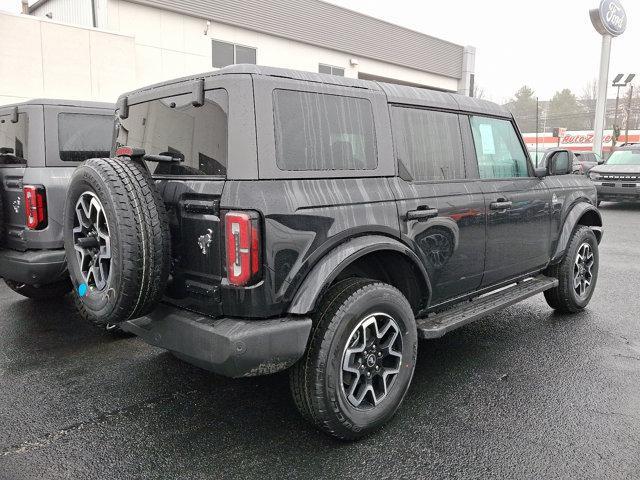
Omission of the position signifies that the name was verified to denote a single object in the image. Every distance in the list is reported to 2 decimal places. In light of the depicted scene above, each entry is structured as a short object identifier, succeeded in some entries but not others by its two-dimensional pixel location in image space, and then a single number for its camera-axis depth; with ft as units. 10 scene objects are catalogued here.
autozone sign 161.58
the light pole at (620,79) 140.97
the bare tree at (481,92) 220.64
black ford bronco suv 8.39
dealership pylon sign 82.84
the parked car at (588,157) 77.00
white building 39.55
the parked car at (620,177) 47.09
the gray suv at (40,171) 14.62
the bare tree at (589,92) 281.82
